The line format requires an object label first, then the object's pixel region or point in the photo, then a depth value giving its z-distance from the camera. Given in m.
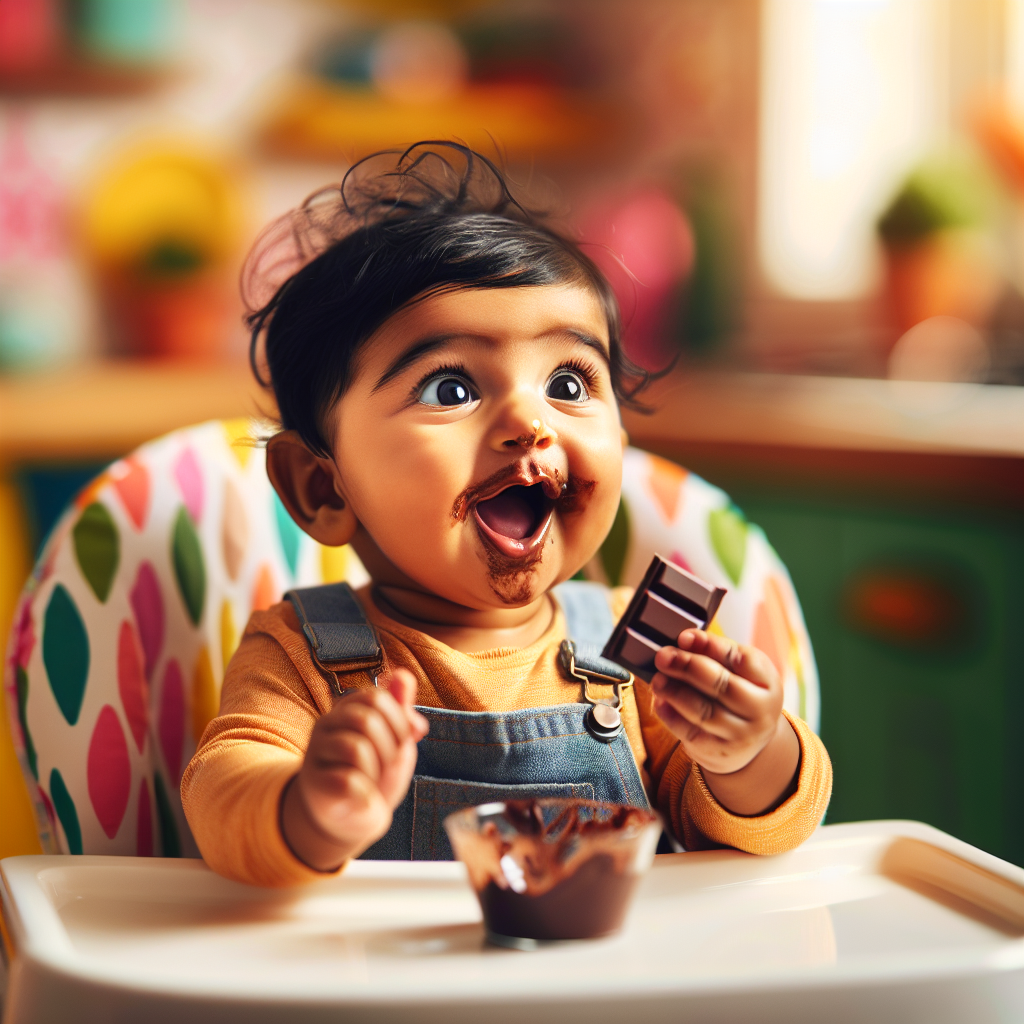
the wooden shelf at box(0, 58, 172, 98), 2.00
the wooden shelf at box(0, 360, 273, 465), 1.66
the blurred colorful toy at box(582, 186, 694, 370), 1.94
